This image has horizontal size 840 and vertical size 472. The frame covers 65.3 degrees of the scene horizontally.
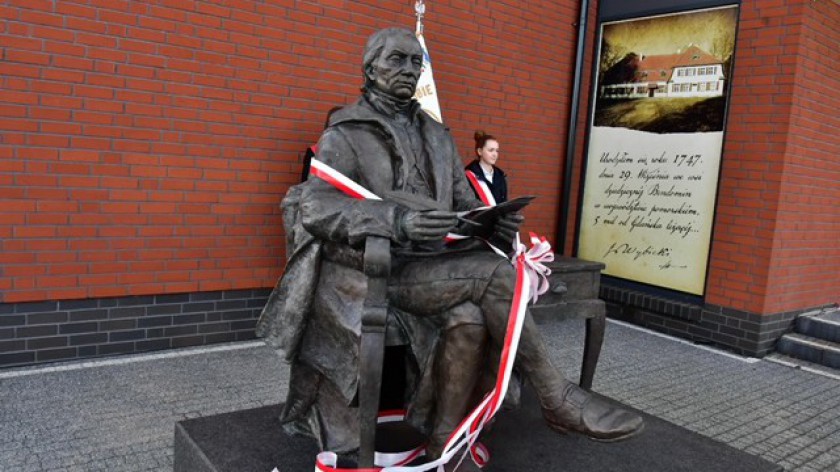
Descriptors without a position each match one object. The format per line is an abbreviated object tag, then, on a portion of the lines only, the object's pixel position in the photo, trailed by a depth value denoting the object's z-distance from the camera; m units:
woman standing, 4.75
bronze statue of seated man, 1.88
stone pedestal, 2.18
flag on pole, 4.67
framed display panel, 5.24
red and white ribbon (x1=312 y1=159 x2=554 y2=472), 1.83
